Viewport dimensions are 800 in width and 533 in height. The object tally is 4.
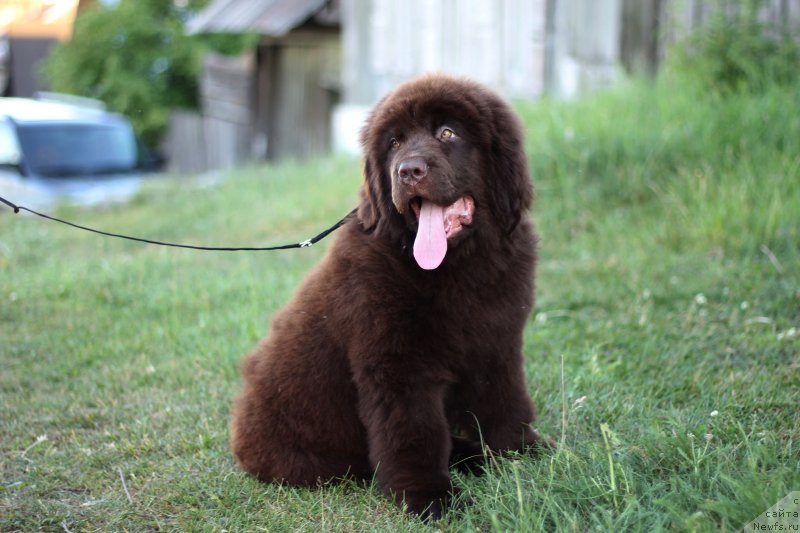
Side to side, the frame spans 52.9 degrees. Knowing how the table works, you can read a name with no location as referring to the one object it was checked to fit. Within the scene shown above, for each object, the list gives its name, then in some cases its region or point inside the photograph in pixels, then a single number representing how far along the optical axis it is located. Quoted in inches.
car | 435.2
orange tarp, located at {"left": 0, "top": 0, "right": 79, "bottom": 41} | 632.4
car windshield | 442.9
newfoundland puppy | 114.9
